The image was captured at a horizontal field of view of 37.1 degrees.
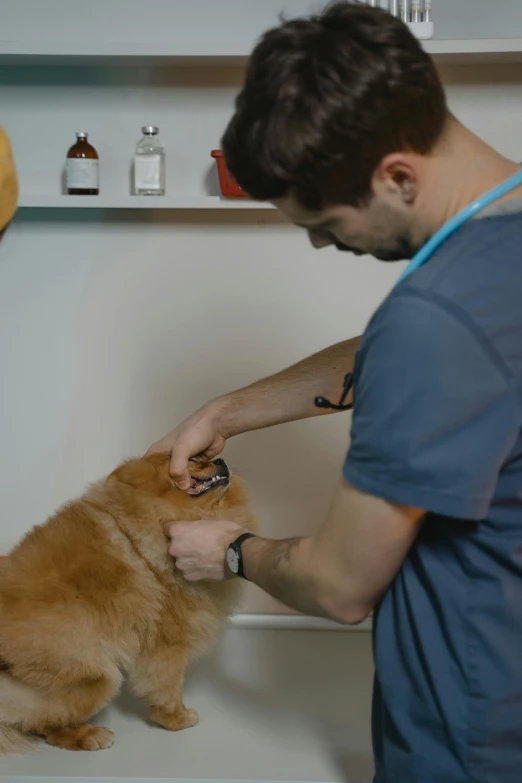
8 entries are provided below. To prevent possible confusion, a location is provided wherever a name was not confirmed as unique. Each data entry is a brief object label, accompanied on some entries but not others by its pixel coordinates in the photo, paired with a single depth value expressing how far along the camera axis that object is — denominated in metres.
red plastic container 1.71
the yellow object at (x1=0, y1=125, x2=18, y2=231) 1.68
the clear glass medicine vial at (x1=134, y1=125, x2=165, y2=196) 1.77
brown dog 1.29
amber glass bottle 1.73
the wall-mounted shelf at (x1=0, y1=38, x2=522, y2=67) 1.61
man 0.72
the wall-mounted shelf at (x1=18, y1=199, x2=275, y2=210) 1.71
